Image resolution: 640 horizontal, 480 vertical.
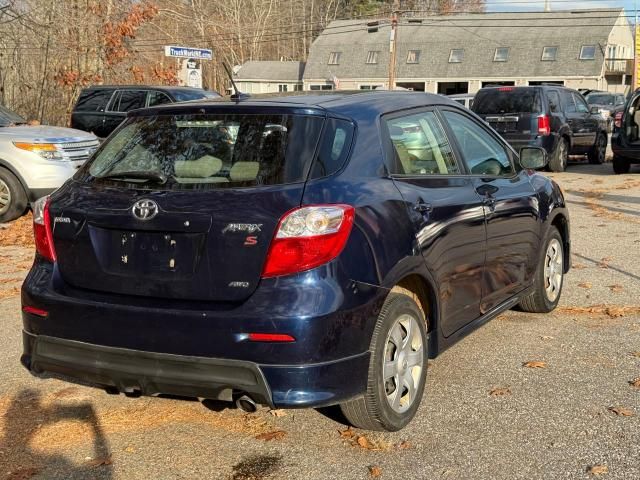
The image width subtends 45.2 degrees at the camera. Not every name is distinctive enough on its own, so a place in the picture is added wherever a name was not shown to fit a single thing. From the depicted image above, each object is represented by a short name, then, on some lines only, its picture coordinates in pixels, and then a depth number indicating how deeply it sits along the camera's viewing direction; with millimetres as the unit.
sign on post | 18719
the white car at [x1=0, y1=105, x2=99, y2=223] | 10773
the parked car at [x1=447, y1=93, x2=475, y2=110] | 30397
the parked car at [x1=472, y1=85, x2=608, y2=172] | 16562
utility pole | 41062
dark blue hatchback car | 3385
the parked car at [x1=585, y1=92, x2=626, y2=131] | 35031
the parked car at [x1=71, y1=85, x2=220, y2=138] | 14906
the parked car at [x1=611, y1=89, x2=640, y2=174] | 16047
